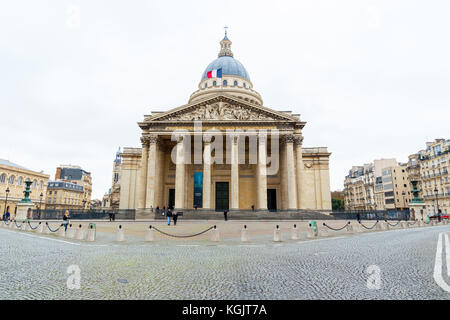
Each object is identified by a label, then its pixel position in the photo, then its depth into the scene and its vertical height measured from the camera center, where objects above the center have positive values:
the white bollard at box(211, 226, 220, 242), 12.86 -1.23
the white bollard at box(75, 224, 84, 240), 14.40 -1.39
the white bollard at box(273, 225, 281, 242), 13.08 -1.29
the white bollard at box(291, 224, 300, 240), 14.38 -1.37
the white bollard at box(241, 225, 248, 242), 12.81 -1.32
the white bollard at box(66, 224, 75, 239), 15.04 -1.34
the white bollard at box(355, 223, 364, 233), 18.84 -1.37
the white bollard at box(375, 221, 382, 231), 21.17 -1.39
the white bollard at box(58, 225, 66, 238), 16.03 -1.36
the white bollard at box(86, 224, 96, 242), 13.32 -1.23
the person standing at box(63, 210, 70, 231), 16.84 -0.69
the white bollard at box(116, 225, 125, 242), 12.82 -1.27
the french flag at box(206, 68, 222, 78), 41.59 +21.05
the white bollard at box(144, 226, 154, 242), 12.90 -1.28
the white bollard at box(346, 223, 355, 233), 18.81 -1.36
